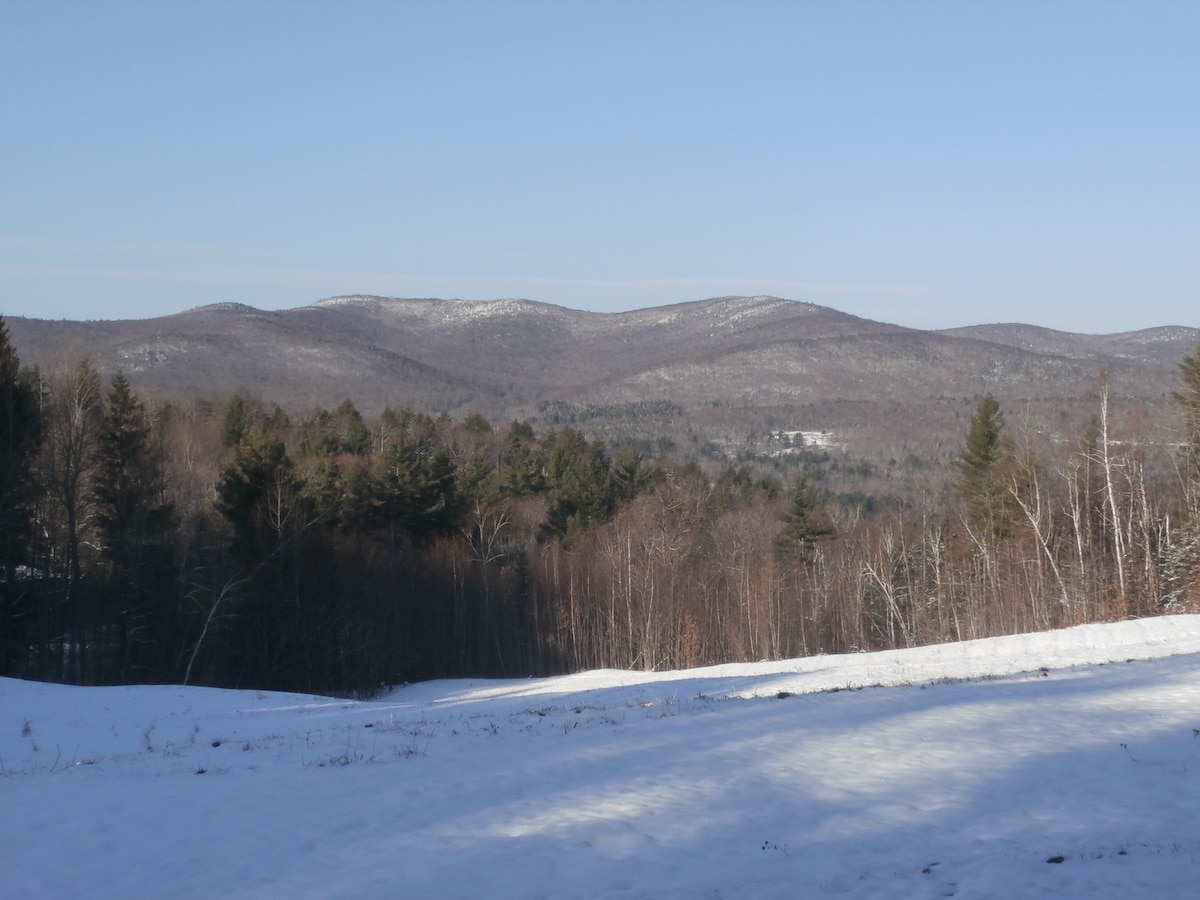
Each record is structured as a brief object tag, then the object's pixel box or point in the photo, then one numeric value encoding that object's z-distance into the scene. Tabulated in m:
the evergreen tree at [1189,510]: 37.75
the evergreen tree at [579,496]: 60.50
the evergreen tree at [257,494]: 41.06
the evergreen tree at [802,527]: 60.53
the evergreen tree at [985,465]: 50.16
